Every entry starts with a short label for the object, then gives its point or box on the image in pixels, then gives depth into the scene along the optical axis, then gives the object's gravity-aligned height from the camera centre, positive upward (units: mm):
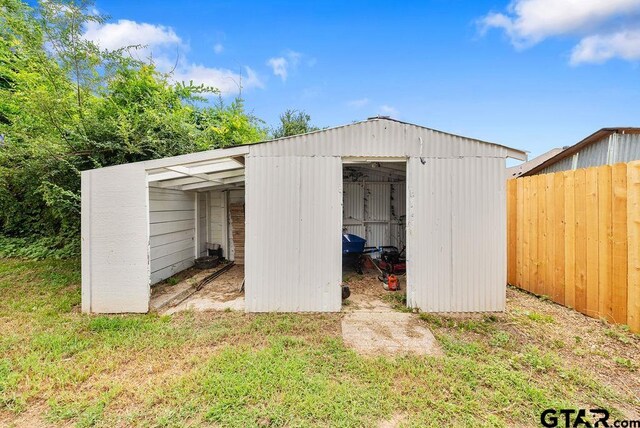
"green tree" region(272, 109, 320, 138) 15680 +5258
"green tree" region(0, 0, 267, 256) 5516 +2363
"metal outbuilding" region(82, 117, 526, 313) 4250 -172
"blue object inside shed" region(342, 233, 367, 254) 6781 -867
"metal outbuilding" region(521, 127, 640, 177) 5852 +1455
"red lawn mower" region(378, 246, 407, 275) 6762 -1351
